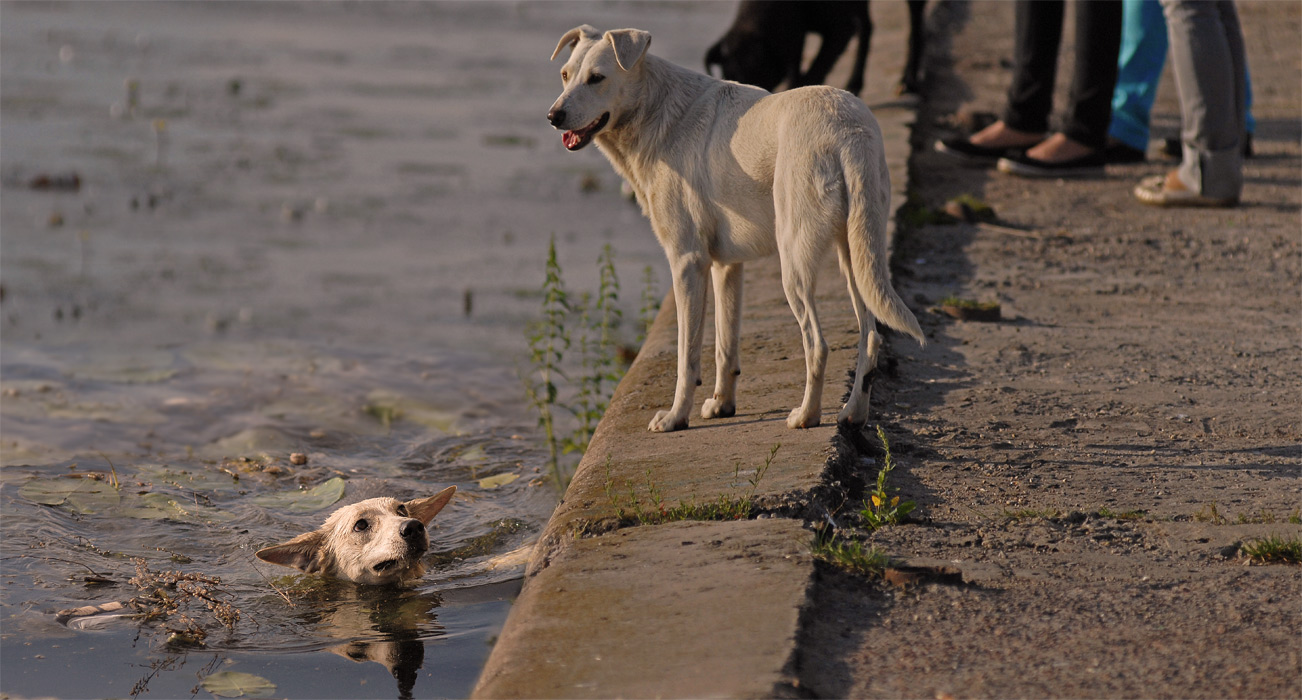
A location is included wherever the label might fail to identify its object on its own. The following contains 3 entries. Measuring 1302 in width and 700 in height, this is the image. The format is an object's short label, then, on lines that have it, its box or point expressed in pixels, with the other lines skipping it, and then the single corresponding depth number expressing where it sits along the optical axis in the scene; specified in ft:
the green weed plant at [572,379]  31.81
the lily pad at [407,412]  36.88
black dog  55.67
